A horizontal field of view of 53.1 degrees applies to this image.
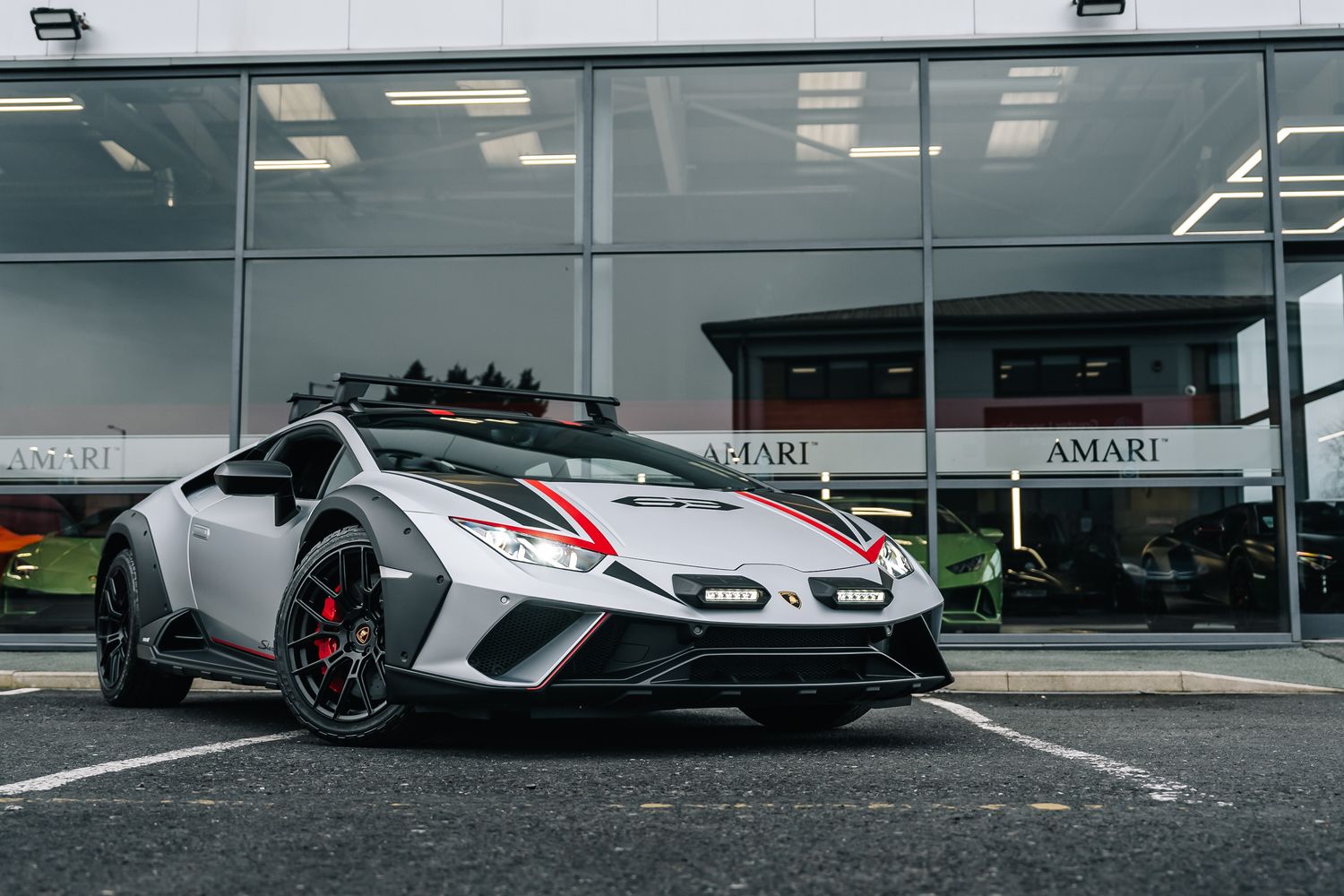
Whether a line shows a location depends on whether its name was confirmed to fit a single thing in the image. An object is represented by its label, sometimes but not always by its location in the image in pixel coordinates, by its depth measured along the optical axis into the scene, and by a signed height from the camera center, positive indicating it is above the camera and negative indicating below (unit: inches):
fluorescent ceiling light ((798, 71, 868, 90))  425.7 +149.1
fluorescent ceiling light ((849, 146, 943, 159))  421.1 +125.4
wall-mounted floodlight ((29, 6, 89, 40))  423.5 +165.1
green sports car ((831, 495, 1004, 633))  400.5 -0.5
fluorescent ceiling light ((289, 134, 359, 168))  433.1 +128.6
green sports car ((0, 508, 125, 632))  412.5 -10.1
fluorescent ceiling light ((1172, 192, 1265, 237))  409.7 +104.0
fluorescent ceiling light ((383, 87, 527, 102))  433.1 +146.5
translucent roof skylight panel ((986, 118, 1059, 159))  419.5 +129.1
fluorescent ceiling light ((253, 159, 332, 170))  432.8 +123.5
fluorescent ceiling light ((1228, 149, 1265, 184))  413.7 +117.4
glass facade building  399.2 +82.8
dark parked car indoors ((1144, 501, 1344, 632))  396.8 -4.9
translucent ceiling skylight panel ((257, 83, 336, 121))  434.9 +144.6
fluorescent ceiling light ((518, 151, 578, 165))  428.1 +124.4
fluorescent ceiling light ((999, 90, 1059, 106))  421.4 +142.3
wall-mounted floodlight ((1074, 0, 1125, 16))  410.6 +166.8
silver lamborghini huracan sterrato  160.7 -4.5
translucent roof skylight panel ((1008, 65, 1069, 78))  422.9 +151.0
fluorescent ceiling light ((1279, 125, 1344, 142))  415.2 +130.7
